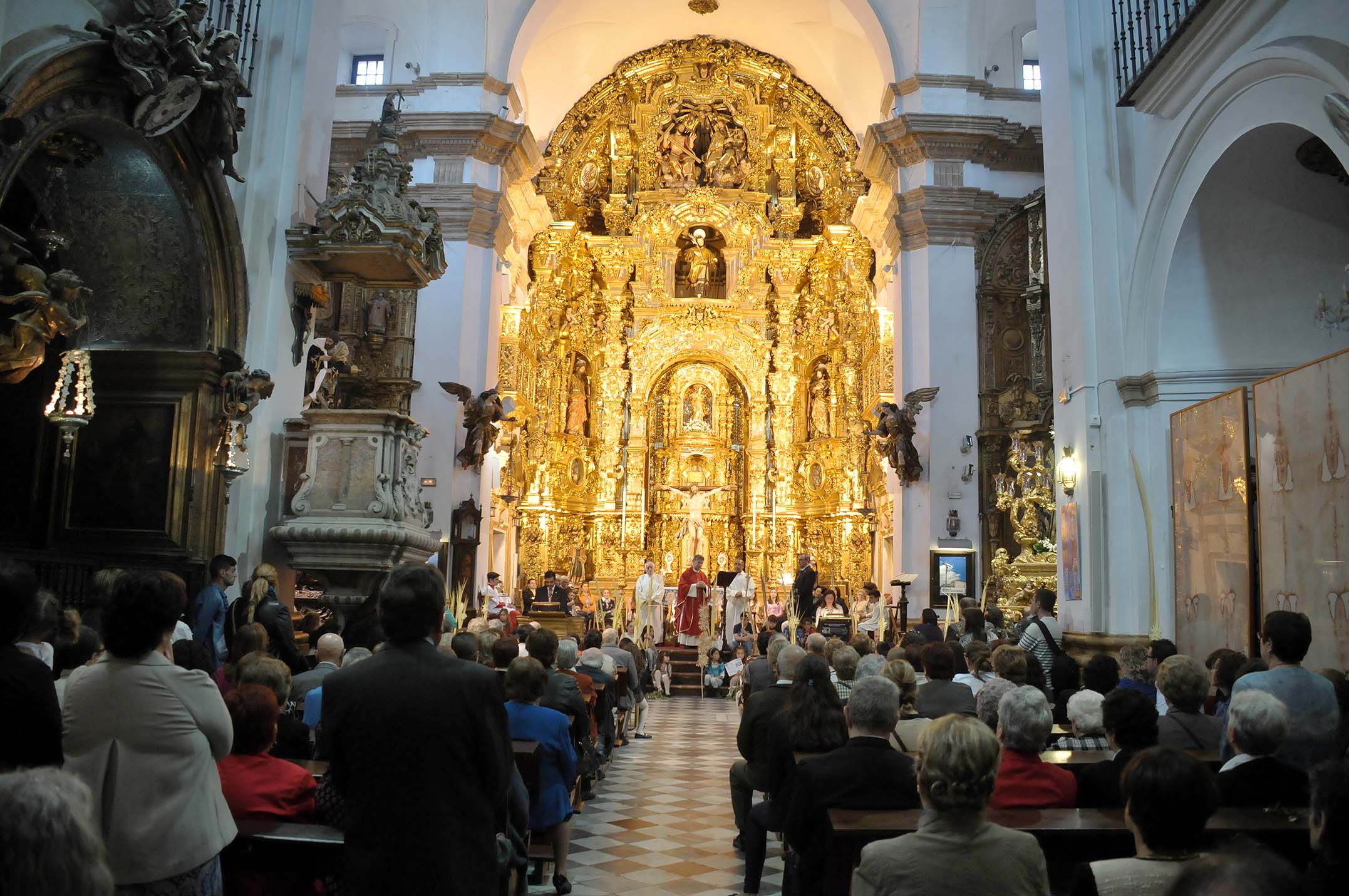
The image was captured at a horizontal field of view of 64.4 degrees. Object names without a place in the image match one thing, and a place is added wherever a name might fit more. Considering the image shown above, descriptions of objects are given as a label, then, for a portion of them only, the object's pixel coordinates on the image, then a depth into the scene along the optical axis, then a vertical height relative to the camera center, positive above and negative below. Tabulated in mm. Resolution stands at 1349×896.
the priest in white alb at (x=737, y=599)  17938 -316
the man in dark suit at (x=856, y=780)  3730 -685
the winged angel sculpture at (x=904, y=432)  16859 +2392
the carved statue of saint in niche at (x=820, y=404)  23469 +3886
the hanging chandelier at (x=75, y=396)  7195 +1123
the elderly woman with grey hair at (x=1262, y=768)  3512 -574
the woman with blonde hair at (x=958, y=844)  2422 -593
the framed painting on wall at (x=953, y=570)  16203 +234
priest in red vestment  18797 -516
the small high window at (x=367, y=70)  19812 +9208
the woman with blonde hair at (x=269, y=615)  6504 -288
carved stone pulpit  7977 +500
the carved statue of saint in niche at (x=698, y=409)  24547 +3890
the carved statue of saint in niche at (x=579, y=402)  24016 +3891
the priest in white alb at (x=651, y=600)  18234 -396
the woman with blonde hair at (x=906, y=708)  5031 -632
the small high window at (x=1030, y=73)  19172 +9132
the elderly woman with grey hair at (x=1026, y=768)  3660 -624
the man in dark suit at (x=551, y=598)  16406 -364
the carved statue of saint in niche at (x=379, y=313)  17172 +4111
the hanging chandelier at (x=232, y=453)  7945 +847
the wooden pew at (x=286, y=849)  3121 -823
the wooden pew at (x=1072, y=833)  3148 -730
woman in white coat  2631 -453
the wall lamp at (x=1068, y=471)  10812 +1176
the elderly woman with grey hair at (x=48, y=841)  1352 -357
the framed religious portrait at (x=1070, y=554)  10570 +347
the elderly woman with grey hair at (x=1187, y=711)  4375 -494
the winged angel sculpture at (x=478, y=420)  16516 +2356
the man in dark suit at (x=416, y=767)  2654 -489
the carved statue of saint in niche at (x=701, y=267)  24422 +7140
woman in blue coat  5246 -861
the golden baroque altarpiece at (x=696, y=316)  23391 +5850
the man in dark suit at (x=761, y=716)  5879 -746
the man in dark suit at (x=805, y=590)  17344 -146
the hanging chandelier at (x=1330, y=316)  7382 +1978
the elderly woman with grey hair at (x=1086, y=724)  4785 -616
